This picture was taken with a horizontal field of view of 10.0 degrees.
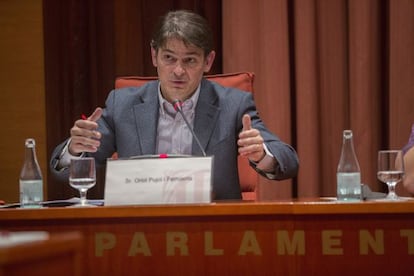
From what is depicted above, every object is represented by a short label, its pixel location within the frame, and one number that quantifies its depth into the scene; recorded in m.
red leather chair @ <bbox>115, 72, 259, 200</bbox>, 8.32
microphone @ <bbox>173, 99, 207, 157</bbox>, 7.66
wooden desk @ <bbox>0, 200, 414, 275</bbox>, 7.25
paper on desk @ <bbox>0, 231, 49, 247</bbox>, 5.52
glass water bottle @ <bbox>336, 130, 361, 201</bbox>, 7.43
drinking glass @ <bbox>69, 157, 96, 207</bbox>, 7.54
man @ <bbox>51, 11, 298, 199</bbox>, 8.17
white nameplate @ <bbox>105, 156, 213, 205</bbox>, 7.29
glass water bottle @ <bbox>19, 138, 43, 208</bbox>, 7.57
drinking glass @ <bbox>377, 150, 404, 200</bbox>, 7.51
